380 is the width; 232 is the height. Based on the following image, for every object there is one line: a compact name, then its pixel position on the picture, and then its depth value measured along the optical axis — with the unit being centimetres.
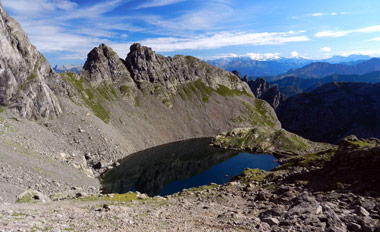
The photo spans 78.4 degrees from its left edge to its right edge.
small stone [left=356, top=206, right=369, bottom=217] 2167
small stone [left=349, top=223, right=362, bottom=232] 1898
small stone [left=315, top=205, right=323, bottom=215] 2233
